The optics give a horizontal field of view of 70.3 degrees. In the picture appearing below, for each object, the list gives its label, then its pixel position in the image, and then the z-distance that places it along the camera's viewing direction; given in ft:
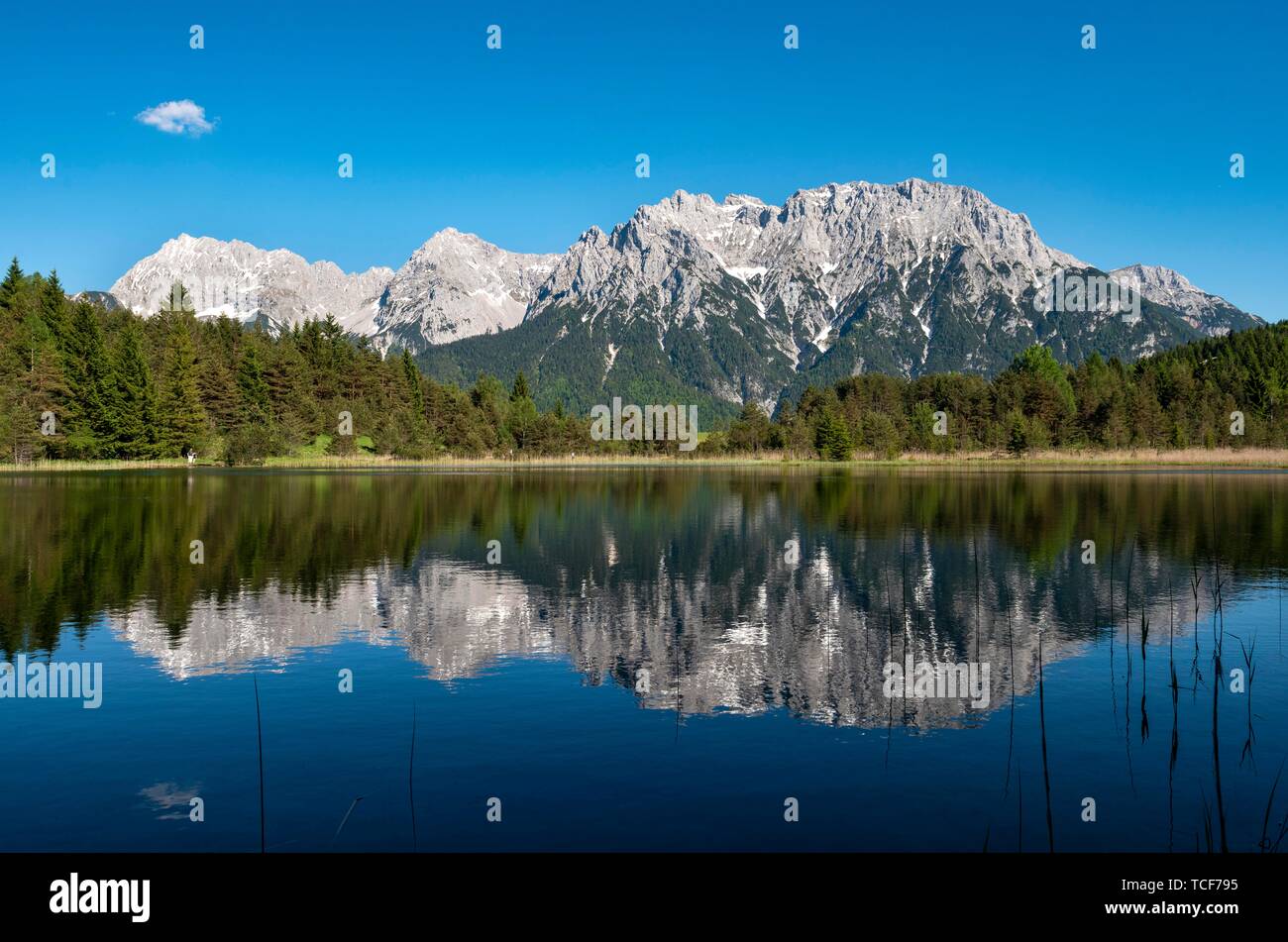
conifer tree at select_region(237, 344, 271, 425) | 572.92
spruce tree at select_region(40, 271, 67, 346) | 512.22
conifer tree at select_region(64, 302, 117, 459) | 480.64
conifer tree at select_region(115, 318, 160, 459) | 486.38
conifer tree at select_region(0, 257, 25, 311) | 514.27
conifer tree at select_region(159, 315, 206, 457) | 510.58
